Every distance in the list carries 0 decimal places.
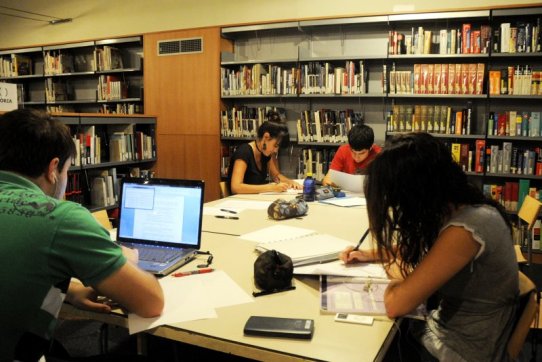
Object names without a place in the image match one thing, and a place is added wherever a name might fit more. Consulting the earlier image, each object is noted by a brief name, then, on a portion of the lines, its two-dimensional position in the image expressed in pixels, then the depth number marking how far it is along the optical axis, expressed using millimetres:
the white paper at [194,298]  1168
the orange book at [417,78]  4066
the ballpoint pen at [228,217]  2377
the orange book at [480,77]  3885
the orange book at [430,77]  4031
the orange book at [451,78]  3973
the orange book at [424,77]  4047
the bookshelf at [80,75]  5648
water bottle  2932
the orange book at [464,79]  3934
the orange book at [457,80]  3955
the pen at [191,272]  1475
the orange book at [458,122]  4016
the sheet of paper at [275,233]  1923
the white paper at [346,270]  1449
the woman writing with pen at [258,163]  3211
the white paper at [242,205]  2668
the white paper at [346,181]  3137
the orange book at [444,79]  3996
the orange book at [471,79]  3911
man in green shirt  937
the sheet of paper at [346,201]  2790
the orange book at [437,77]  4012
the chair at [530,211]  2566
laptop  1623
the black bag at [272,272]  1362
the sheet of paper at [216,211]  2489
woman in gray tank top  1154
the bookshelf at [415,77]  3863
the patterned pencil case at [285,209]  2354
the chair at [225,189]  3294
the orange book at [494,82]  3852
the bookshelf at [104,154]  3879
